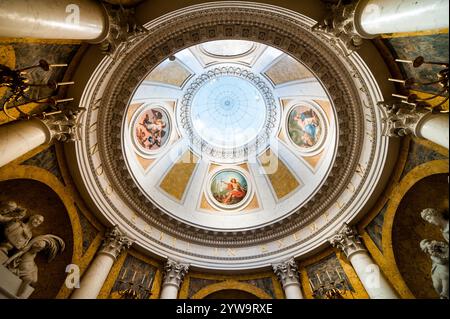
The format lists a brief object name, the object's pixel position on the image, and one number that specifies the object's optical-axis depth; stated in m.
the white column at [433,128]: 3.64
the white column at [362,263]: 7.53
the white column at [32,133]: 5.22
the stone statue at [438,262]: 3.46
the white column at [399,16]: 3.52
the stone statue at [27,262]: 5.82
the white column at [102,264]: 8.20
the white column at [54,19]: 4.01
